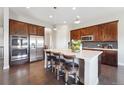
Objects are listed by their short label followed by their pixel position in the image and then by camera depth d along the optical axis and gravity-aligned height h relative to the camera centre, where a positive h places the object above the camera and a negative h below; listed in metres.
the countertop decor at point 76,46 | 2.37 -0.01
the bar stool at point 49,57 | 2.85 -0.45
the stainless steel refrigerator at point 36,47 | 4.51 -0.09
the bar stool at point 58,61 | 2.52 -0.52
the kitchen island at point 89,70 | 1.68 -0.58
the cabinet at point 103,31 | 3.89 +0.87
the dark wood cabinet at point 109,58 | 3.78 -0.66
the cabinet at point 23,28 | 3.75 +1.01
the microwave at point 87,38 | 4.78 +0.55
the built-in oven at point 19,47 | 3.78 -0.10
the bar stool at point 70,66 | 1.94 -0.56
